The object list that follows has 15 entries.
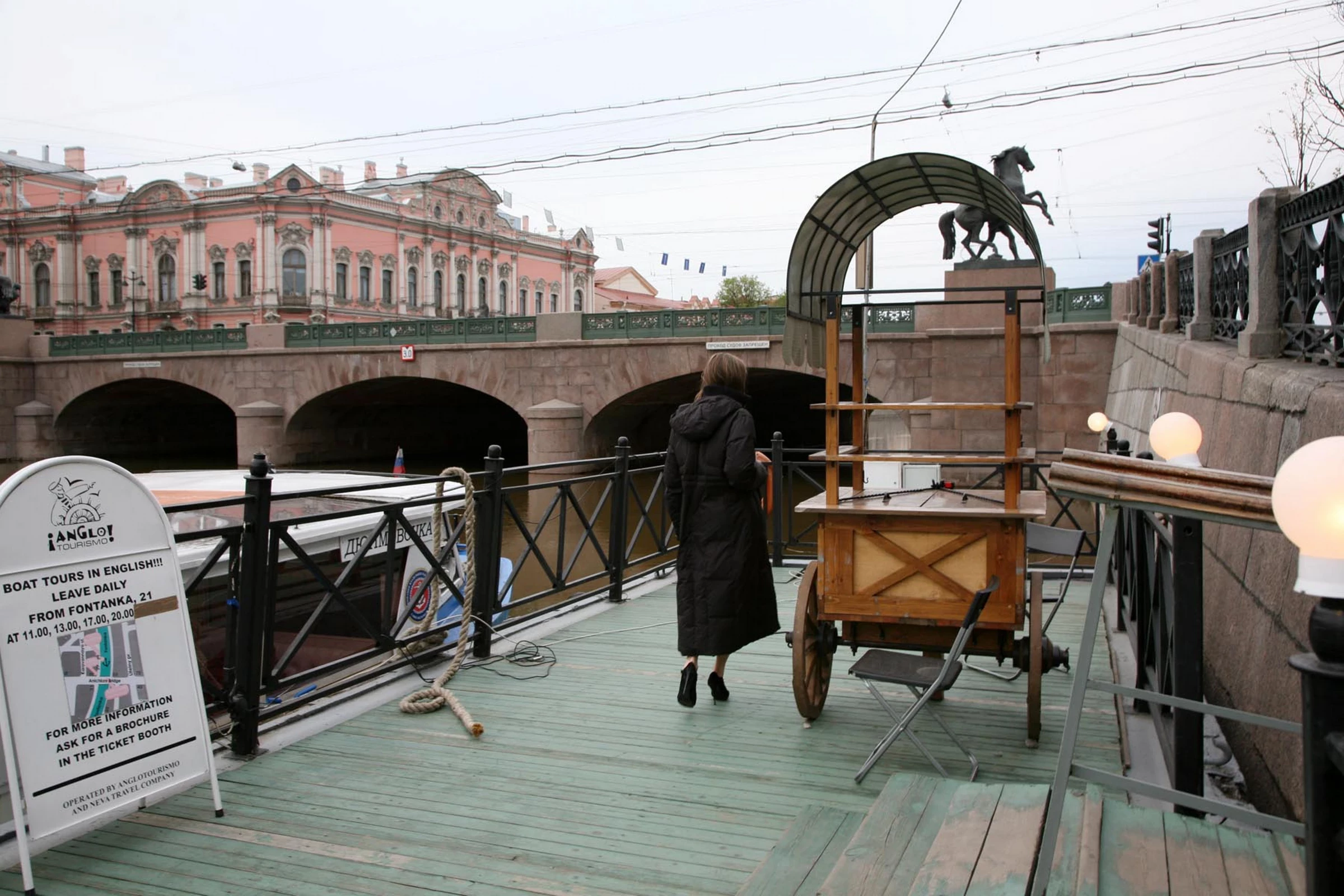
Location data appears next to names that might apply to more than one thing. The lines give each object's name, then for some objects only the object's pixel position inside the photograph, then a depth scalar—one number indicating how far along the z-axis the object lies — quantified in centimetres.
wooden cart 485
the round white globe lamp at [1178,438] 311
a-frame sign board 360
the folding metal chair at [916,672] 436
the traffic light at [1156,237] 2552
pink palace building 5619
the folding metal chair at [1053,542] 597
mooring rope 547
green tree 8494
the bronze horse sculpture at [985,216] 1722
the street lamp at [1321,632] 146
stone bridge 2045
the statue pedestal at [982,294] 1631
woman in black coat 537
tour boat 627
